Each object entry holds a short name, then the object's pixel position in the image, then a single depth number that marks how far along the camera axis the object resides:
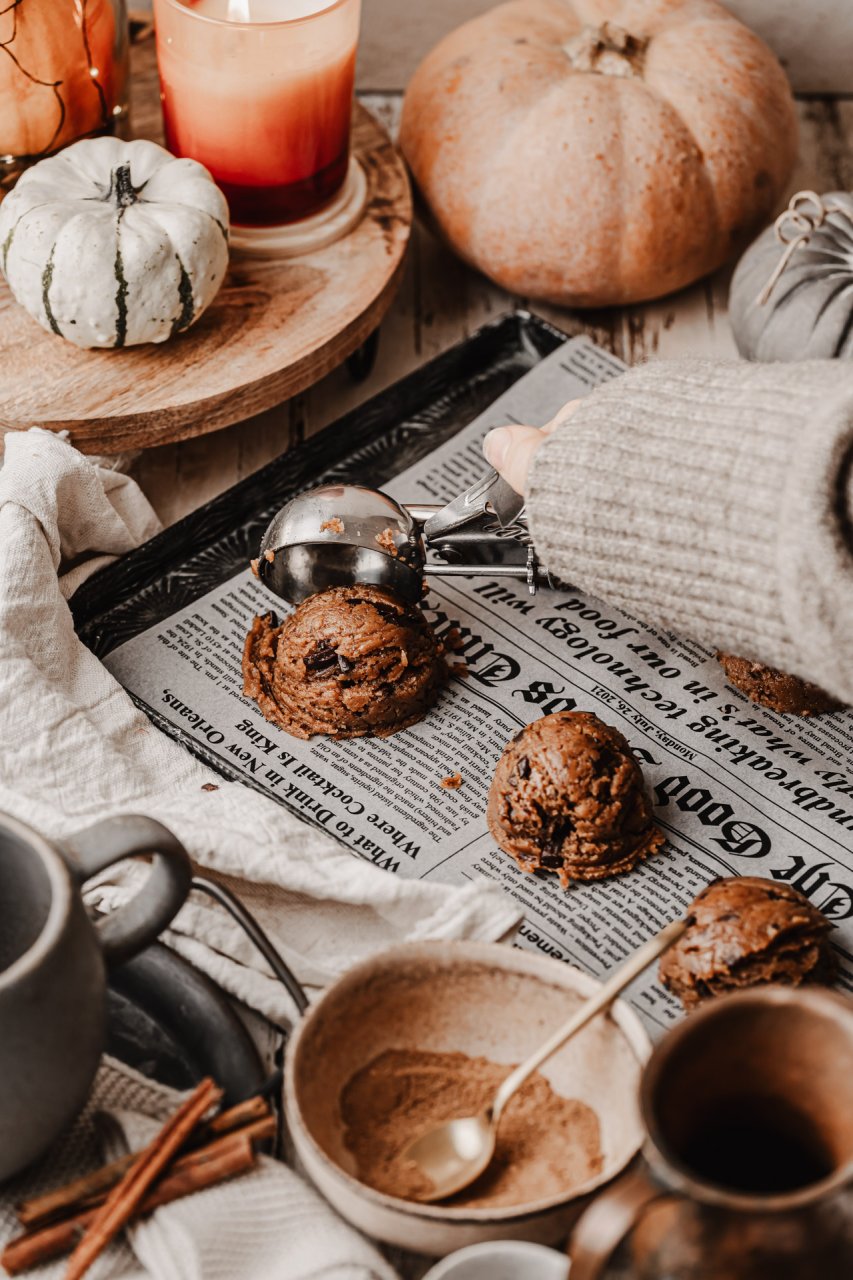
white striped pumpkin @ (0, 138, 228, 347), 1.40
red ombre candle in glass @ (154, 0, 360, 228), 1.50
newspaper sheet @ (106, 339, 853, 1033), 1.17
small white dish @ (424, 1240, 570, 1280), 0.80
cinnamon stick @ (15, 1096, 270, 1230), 0.87
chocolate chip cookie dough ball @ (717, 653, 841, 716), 1.30
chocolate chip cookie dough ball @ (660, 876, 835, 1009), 1.05
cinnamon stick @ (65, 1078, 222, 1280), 0.86
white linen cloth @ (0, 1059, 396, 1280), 0.86
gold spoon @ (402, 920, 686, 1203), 0.86
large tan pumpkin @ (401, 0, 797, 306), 1.73
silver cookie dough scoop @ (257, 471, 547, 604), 1.35
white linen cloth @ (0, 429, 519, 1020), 1.10
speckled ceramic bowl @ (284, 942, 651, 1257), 0.87
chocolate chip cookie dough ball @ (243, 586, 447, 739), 1.28
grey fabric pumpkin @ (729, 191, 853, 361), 1.61
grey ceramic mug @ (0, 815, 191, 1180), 0.80
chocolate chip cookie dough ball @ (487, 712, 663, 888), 1.16
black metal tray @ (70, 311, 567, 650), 1.43
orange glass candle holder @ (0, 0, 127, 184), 1.50
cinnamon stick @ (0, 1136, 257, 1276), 0.86
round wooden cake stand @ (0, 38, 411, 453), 1.45
